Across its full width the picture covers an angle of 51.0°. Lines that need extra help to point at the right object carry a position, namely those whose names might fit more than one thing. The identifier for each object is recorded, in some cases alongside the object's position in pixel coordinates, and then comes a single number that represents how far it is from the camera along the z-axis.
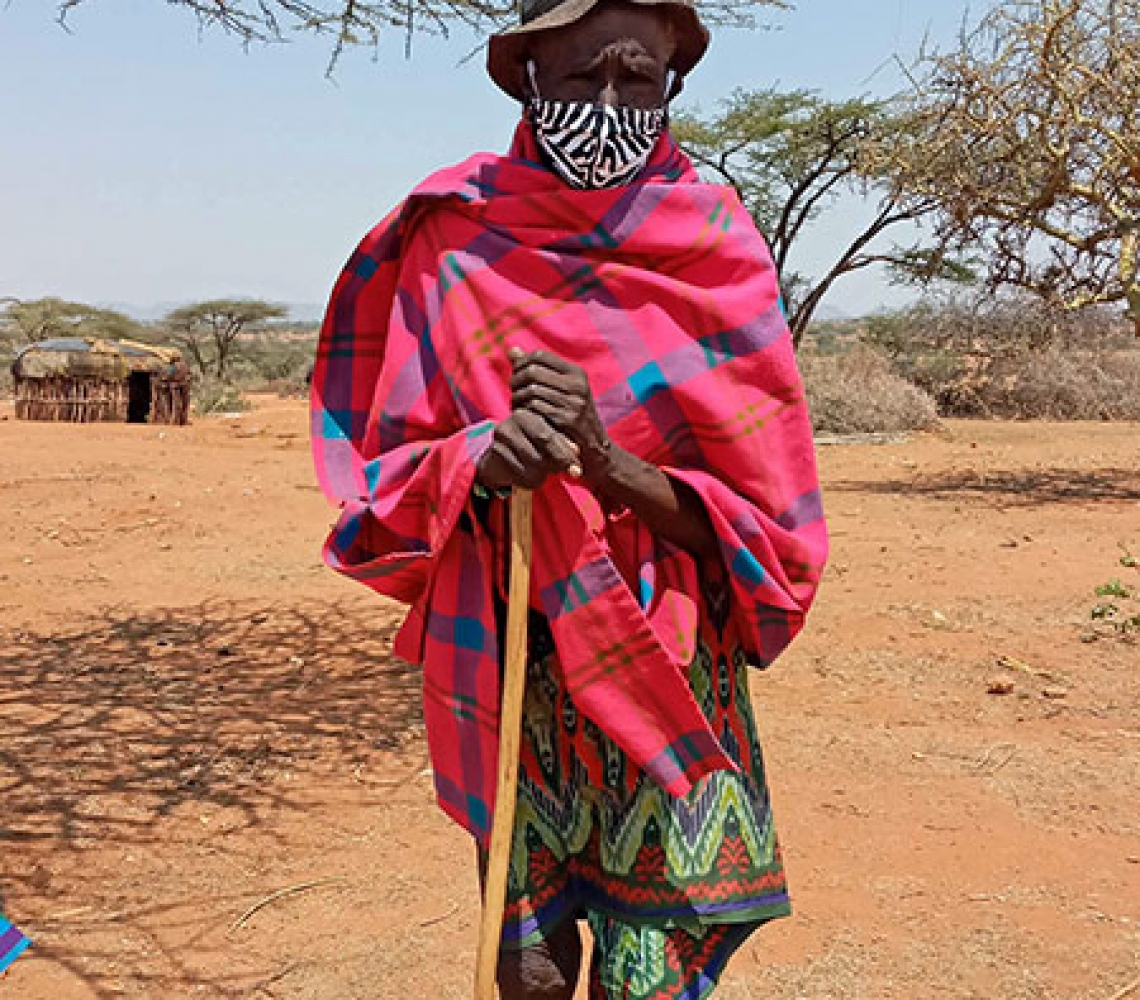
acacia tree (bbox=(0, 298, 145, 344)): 31.64
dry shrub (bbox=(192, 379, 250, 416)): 19.94
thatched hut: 16.06
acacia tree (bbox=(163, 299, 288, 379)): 32.38
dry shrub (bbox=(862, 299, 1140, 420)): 18.64
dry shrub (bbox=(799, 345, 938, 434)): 15.99
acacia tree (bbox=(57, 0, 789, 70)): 4.36
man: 1.46
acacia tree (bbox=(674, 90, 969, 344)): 17.81
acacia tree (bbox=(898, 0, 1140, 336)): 9.16
